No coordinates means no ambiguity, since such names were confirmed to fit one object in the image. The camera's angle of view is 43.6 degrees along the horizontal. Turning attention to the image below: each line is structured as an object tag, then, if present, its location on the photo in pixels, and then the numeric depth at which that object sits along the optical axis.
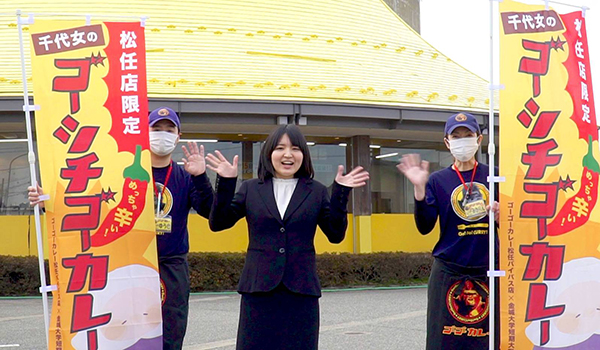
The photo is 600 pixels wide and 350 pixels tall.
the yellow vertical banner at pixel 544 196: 4.96
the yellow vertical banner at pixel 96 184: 4.78
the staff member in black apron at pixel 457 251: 5.10
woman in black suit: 4.42
